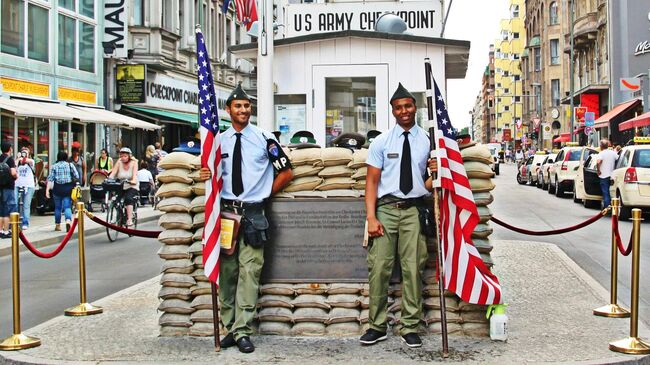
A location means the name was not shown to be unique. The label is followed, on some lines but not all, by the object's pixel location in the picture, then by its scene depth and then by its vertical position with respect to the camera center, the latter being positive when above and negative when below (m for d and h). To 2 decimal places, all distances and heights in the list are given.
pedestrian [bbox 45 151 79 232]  17.02 +0.00
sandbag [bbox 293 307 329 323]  6.90 -1.15
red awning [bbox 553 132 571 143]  65.56 +3.29
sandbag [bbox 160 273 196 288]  6.99 -0.85
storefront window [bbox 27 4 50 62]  23.73 +4.48
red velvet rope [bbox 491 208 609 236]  7.83 -0.51
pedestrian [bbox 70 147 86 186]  21.20 +0.57
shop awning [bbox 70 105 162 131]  24.73 +2.07
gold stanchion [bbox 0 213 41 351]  6.72 -1.08
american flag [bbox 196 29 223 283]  6.45 -0.01
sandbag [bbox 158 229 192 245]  6.98 -0.47
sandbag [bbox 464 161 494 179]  6.84 +0.07
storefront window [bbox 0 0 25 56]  22.32 +4.39
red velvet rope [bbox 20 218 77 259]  7.25 -0.59
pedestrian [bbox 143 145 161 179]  26.65 +0.74
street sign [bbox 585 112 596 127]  40.97 +2.93
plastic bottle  6.64 -1.19
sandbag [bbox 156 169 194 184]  7.02 +0.05
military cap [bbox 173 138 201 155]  7.26 +0.30
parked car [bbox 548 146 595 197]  28.05 +0.33
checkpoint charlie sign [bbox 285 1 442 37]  13.74 +2.82
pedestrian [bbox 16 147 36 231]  17.70 -0.08
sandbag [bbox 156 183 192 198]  7.01 -0.08
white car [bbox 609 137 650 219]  18.20 -0.06
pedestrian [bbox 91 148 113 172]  21.91 +0.56
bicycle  16.61 -0.46
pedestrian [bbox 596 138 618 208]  20.47 +0.27
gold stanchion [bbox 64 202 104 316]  8.12 -1.10
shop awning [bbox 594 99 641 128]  41.66 +3.52
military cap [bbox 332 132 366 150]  7.87 +0.39
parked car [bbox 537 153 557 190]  33.80 +0.31
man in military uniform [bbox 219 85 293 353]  6.58 -0.14
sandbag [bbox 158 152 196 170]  7.04 +0.18
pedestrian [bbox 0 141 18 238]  15.73 -0.07
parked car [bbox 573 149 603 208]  21.70 -0.15
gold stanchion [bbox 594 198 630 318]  7.55 -1.18
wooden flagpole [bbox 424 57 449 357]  6.27 -0.23
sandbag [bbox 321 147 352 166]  7.02 +0.19
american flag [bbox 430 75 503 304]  6.48 -0.39
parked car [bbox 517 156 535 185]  40.69 +0.37
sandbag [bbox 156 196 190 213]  6.98 -0.20
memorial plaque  6.98 -0.53
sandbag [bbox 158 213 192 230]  7.00 -0.34
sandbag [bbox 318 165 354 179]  7.01 +0.07
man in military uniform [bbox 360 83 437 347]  6.46 -0.26
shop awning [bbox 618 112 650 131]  29.70 +2.14
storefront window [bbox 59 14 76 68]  25.77 +4.60
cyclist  16.59 +0.11
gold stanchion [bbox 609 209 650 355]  6.30 -1.15
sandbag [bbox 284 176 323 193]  7.02 -0.03
